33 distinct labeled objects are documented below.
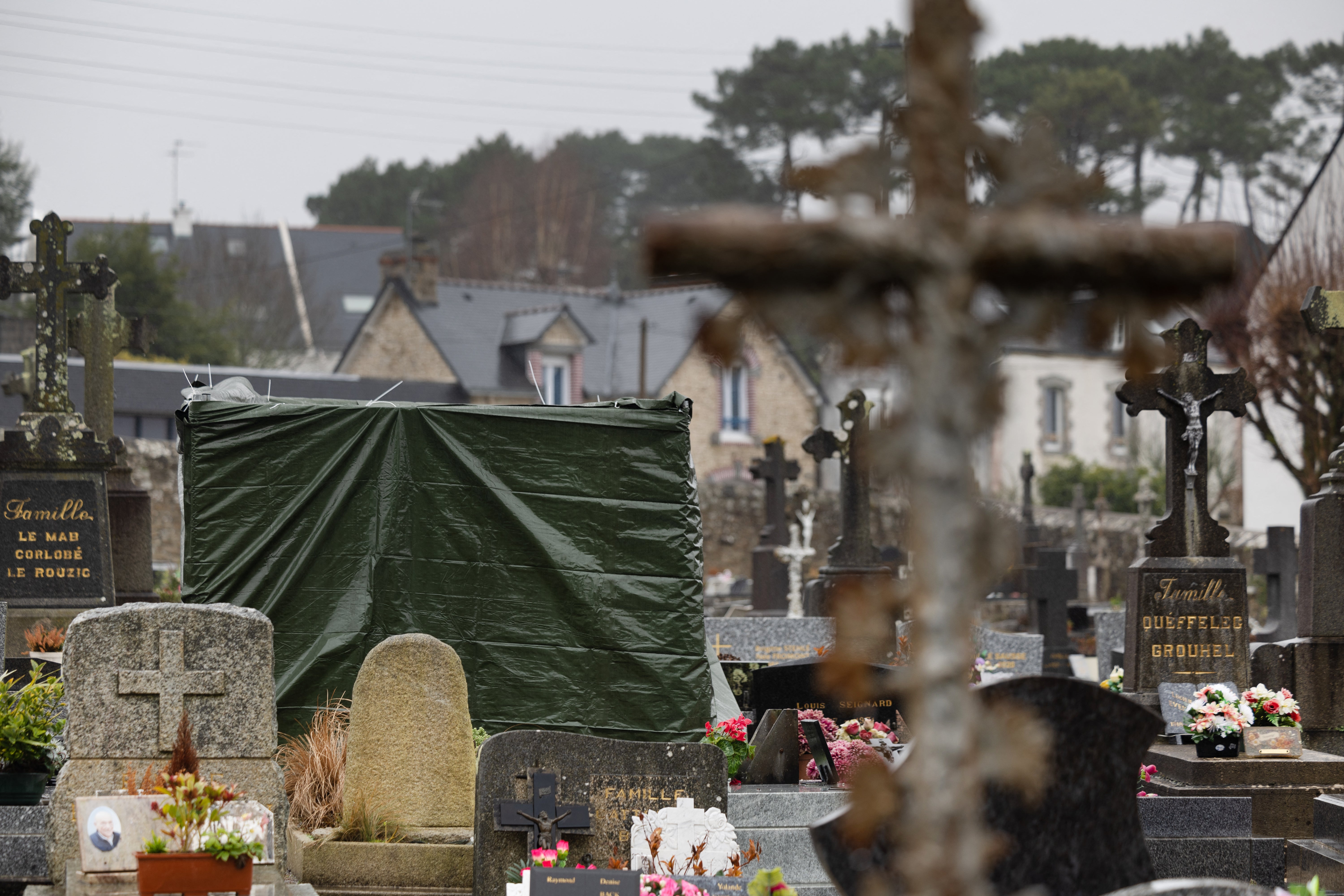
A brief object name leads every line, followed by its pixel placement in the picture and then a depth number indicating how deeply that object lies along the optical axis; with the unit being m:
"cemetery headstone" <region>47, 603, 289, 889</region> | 12.45
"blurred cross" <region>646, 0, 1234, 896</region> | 3.96
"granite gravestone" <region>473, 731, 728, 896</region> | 13.08
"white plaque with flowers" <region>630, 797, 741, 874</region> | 13.13
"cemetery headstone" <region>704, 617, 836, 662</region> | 27.87
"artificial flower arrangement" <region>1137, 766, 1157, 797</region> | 17.56
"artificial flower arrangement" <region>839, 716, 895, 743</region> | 17.36
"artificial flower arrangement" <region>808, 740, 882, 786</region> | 16.20
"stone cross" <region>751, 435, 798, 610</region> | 41.44
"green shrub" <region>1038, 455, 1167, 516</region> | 72.56
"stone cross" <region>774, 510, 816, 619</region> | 38.56
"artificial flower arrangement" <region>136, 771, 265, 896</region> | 11.03
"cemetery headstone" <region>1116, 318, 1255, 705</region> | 20.47
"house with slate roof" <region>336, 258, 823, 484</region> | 76.87
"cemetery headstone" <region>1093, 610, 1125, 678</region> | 28.72
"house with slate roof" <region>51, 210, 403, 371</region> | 102.81
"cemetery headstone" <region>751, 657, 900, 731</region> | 18.62
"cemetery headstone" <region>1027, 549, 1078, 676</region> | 33.94
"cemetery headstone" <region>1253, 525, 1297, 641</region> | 35.97
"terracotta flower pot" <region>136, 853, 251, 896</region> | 11.02
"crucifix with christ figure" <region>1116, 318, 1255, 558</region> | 21.11
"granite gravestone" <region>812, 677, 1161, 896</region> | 8.13
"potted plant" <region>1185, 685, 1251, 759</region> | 17.62
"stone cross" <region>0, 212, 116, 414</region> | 26.86
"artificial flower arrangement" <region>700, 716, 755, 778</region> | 16.19
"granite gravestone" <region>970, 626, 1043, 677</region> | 27.39
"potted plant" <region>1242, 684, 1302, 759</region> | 17.80
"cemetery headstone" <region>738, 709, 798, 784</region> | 16.11
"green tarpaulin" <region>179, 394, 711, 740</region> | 18.59
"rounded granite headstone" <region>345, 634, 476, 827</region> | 14.73
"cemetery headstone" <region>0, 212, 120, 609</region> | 25.77
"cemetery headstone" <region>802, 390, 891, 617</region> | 30.83
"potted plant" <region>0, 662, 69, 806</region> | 14.09
